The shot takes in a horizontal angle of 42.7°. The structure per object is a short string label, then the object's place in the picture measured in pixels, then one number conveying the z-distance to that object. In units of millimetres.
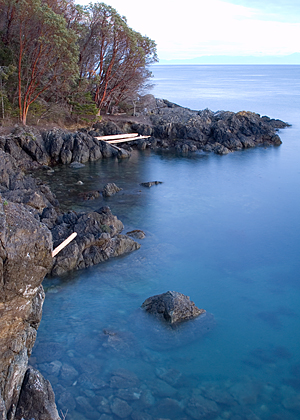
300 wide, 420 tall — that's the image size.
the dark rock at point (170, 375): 9422
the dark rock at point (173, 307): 11320
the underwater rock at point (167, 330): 10633
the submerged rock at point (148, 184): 24547
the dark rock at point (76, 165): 27562
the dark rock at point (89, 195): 21234
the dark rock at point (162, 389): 8984
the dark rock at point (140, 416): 8336
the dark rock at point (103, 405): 8469
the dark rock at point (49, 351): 9839
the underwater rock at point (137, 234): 16947
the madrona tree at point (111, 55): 33031
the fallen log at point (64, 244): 13875
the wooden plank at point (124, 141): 33094
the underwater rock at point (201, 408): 8500
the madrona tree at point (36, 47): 25469
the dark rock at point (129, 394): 8812
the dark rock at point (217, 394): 8891
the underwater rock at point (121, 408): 8422
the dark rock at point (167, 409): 8445
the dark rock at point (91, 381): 9055
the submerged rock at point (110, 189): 21880
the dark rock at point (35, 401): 6566
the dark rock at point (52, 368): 9375
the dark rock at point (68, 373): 9214
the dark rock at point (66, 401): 8461
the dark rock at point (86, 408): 8352
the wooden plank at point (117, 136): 32219
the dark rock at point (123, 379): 9164
